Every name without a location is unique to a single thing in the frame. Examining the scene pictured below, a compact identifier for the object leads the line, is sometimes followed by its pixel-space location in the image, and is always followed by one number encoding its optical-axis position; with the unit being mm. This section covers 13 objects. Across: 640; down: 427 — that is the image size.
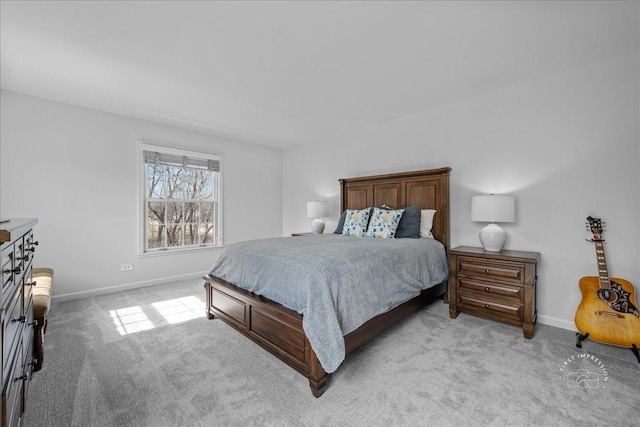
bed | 1817
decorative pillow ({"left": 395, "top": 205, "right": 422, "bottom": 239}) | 3301
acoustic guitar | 2061
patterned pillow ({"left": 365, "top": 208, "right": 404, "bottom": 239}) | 3268
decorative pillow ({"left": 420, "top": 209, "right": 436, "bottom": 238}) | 3393
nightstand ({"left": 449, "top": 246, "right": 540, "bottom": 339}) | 2424
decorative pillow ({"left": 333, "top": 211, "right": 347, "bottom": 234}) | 3998
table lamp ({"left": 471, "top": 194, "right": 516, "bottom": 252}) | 2678
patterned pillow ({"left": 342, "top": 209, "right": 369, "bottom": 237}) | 3542
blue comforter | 1747
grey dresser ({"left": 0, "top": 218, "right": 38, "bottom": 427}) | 932
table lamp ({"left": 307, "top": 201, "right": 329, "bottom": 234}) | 4551
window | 4086
